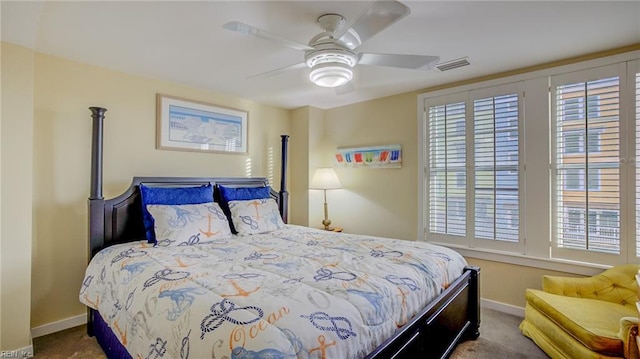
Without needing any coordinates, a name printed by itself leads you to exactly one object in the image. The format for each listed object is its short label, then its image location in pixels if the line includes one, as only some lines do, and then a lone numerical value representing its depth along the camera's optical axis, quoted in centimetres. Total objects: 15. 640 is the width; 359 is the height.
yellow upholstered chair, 176
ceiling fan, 162
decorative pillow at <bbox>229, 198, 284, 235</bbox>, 300
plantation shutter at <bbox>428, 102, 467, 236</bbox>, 327
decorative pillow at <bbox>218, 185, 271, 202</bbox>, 328
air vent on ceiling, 273
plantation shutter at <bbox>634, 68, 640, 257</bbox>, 238
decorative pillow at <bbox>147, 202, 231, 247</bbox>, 246
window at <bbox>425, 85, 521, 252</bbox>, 297
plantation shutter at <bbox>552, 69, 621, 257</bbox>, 248
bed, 115
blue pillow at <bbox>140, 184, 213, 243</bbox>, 262
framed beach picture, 323
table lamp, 409
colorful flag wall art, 374
